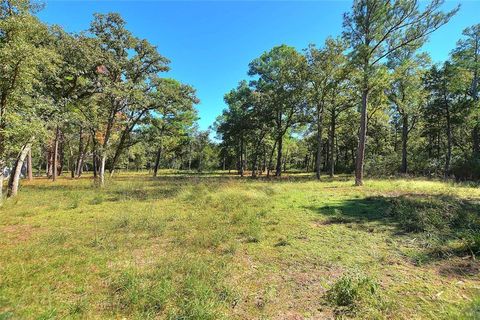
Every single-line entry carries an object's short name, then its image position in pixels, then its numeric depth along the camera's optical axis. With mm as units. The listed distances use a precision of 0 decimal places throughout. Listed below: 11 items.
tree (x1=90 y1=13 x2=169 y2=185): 17228
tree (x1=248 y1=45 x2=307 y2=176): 23781
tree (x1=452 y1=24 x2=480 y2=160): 23609
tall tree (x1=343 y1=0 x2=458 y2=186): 15641
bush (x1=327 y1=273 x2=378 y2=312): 3750
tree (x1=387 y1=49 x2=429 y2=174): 23397
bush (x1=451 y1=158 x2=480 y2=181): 20562
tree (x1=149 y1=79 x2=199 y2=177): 19969
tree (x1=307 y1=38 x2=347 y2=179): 21219
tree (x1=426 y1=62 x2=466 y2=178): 25750
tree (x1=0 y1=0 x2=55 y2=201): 8862
